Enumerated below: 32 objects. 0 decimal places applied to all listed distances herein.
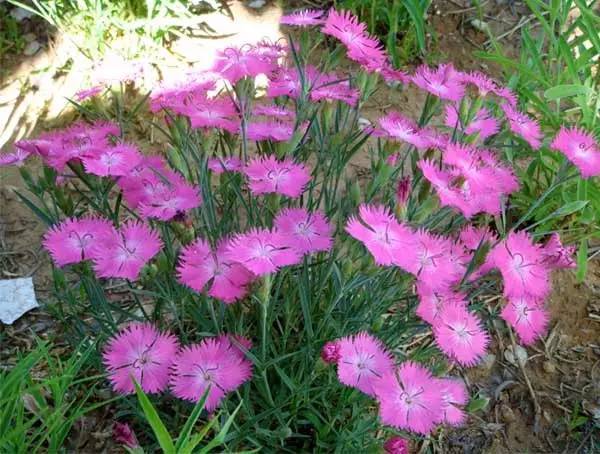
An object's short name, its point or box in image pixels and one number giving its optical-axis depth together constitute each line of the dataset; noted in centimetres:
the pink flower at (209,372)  38
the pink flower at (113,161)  40
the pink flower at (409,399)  36
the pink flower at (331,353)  37
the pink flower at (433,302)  39
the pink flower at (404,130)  43
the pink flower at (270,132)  44
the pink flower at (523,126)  47
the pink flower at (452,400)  41
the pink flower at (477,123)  46
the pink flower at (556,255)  43
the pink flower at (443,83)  45
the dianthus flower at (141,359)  39
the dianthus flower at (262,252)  36
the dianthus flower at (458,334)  39
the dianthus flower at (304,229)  38
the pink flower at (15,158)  47
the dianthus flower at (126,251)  37
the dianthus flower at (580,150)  43
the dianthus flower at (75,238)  39
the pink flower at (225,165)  44
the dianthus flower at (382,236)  35
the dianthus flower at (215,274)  37
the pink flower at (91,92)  47
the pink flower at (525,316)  41
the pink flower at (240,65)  44
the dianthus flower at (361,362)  37
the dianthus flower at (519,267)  39
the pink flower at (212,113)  42
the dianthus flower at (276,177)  40
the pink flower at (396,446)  40
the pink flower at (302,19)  48
